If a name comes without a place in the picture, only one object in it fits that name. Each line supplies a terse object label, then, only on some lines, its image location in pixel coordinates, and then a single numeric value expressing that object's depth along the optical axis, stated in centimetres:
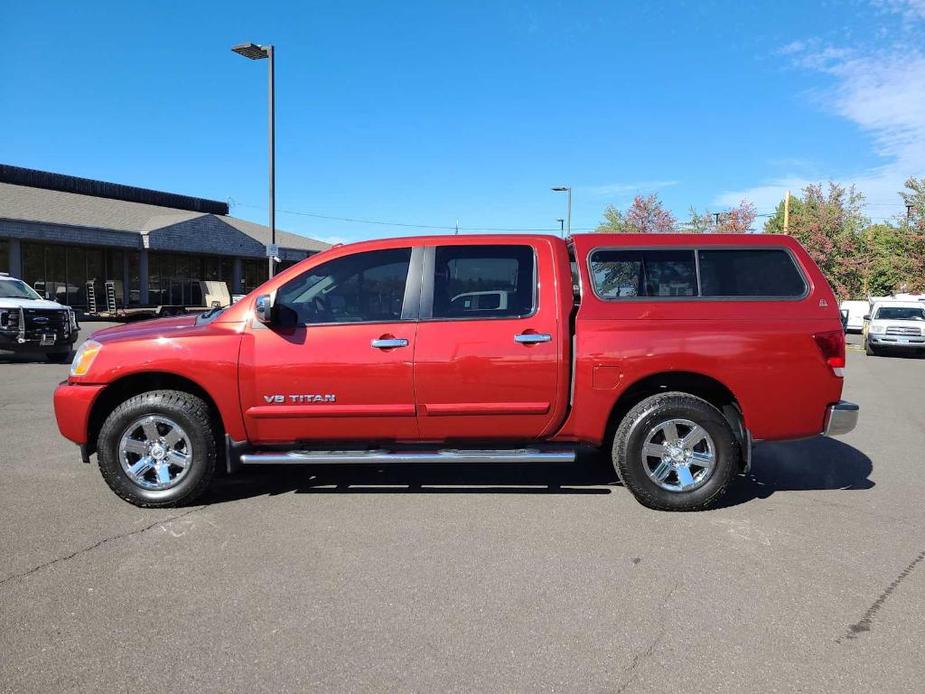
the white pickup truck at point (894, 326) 1912
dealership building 2802
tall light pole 1666
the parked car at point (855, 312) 3209
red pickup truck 454
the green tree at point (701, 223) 3947
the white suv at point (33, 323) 1281
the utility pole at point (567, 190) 3406
